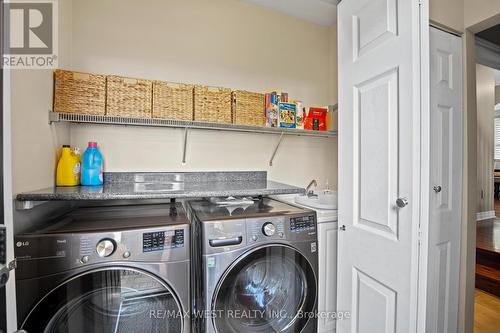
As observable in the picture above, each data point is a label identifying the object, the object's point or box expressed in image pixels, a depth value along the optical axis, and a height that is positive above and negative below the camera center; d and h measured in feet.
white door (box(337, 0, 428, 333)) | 3.25 +0.01
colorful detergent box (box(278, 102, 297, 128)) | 6.15 +1.42
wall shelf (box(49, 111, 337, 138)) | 4.44 +0.99
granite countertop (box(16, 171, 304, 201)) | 3.66 -0.49
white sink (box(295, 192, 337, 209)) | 5.23 -0.97
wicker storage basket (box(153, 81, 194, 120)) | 5.02 +1.49
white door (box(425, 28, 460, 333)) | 4.80 -0.38
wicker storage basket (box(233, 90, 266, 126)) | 5.72 +1.48
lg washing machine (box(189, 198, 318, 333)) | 3.76 -1.94
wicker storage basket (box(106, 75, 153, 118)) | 4.73 +1.48
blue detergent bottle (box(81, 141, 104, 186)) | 4.84 -0.05
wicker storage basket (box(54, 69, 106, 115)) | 4.39 +1.48
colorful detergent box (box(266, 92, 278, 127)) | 6.04 +1.49
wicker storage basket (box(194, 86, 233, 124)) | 5.32 +1.48
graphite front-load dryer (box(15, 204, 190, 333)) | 2.93 -1.60
